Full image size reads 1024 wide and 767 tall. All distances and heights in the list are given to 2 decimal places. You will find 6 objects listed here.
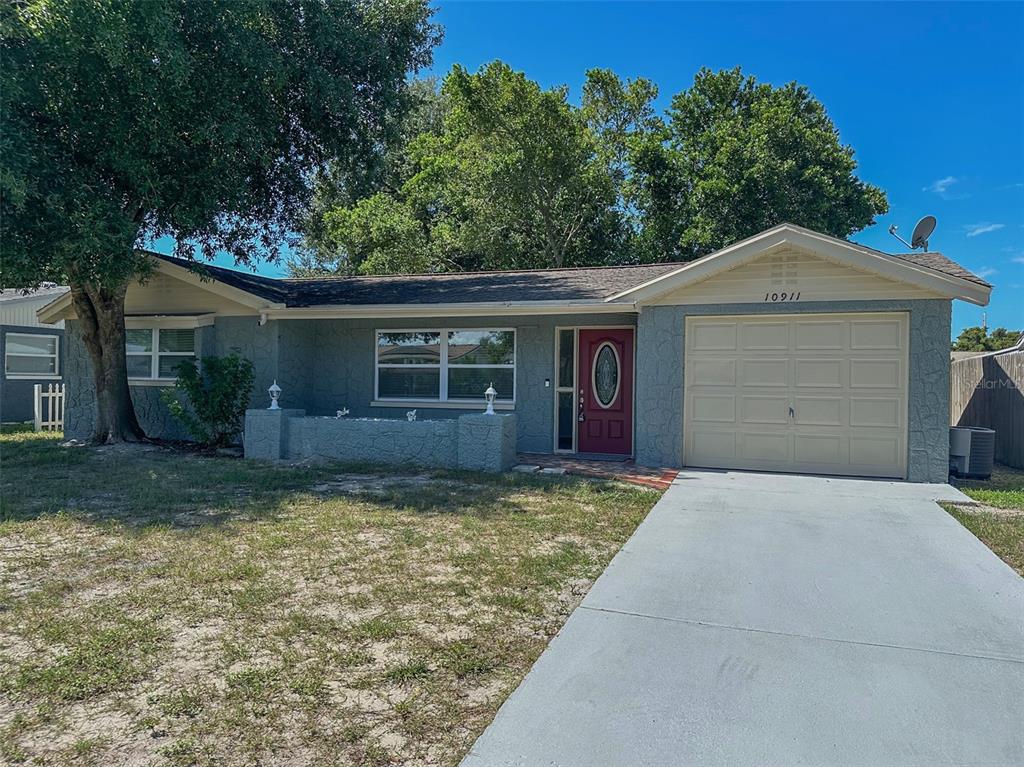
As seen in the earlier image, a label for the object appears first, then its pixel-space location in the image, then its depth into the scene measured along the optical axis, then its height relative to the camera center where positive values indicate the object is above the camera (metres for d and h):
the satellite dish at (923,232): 12.96 +2.96
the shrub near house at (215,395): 11.07 -0.40
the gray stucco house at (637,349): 8.78 +0.43
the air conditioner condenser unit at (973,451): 9.23 -1.05
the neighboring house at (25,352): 16.27 +0.48
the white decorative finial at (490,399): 9.59 -0.37
